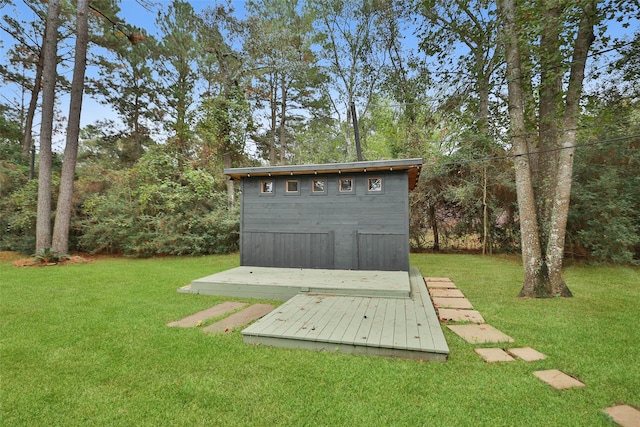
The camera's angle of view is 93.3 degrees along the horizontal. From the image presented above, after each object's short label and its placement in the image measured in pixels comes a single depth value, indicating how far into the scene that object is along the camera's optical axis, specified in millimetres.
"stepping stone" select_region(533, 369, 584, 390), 2229
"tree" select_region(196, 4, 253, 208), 12500
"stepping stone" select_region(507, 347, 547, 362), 2678
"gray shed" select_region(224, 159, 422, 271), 6398
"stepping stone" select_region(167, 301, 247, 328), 3738
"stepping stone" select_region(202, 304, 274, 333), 3541
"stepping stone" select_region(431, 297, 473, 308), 4410
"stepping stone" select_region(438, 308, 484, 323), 3788
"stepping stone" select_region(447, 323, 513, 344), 3105
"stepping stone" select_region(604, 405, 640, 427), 1814
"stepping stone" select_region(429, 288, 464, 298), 5043
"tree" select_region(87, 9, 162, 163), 13070
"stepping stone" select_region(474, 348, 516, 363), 2650
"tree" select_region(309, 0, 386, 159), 13477
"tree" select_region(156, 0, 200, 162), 12836
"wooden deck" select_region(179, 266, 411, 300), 4637
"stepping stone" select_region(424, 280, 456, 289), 5652
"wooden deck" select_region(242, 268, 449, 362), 2727
